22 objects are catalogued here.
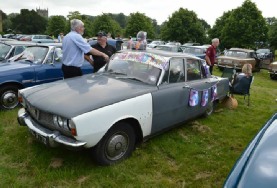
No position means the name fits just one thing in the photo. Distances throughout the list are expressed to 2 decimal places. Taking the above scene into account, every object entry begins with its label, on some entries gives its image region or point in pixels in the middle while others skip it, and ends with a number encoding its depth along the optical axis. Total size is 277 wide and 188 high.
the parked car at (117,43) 13.26
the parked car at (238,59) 15.73
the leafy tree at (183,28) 40.22
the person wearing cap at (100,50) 6.55
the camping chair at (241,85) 7.55
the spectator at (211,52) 9.06
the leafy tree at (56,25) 51.19
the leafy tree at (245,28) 31.23
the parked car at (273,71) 15.18
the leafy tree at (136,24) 44.44
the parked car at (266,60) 17.52
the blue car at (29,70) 6.04
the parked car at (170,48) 17.27
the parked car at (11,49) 8.27
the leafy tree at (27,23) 70.88
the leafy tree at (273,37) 36.72
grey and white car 3.49
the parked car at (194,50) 17.41
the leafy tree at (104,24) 44.00
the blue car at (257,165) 2.09
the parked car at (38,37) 30.31
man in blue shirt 5.46
